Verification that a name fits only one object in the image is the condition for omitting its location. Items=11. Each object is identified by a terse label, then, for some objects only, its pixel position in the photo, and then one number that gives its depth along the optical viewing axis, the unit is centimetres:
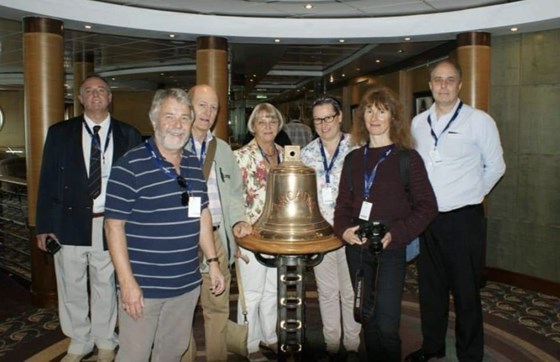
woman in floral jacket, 318
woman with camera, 249
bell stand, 262
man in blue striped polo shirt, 210
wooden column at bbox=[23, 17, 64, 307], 463
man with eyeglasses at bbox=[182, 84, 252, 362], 283
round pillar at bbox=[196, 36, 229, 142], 621
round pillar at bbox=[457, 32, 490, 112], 547
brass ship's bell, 244
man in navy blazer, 318
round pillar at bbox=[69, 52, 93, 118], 1069
